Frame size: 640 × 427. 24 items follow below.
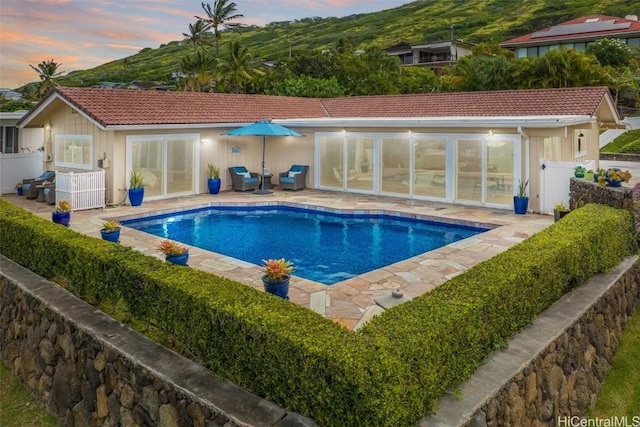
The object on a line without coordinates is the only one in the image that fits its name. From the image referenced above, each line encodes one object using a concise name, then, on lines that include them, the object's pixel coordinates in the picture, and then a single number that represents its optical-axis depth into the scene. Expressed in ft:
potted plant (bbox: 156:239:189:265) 24.53
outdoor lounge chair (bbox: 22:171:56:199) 52.65
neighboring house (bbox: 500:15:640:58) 188.03
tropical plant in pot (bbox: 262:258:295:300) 20.84
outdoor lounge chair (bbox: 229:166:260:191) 60.08
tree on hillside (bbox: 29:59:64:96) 193.57
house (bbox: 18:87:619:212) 46.93
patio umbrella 55.16
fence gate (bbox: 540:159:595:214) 42.52
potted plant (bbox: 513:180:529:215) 44.27
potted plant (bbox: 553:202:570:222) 36.73
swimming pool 32.68
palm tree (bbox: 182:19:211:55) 160.97
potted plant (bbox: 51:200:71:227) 37.12
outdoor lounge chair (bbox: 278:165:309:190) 61.36
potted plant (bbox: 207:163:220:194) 58.03
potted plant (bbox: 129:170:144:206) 48.91
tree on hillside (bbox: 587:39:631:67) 150.61
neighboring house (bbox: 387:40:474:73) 226.52
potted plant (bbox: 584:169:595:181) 36.52
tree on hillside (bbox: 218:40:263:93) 138.38
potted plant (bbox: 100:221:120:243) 31.45
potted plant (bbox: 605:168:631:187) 29.96
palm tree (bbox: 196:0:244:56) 155.84
